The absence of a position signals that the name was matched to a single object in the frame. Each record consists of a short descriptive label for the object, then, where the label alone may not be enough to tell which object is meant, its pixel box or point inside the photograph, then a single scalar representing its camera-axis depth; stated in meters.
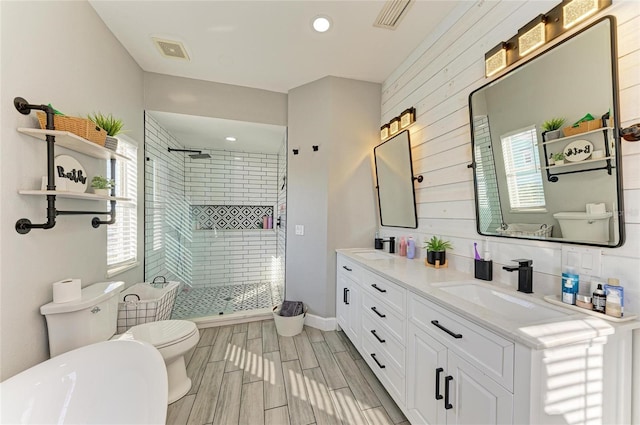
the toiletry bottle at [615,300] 0.96
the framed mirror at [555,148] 1.06
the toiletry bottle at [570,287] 1.11
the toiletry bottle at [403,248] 2.42
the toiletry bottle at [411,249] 2.30
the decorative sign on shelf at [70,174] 1.54
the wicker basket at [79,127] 1.38
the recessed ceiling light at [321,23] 1.98
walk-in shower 3.14
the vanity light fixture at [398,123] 2.36
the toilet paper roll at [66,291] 1.46
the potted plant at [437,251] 1.92
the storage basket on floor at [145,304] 2.00
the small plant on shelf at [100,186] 1.76
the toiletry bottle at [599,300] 1.00
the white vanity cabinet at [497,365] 0.86
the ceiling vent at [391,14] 1.84
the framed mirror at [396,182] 2.36
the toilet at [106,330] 1.44
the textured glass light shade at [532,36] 1.29
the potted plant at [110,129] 1.75
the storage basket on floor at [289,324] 2.68
